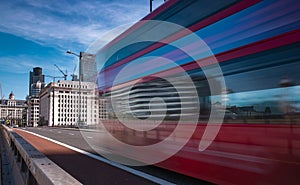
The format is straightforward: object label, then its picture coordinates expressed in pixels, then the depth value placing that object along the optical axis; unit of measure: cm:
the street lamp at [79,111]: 3779
